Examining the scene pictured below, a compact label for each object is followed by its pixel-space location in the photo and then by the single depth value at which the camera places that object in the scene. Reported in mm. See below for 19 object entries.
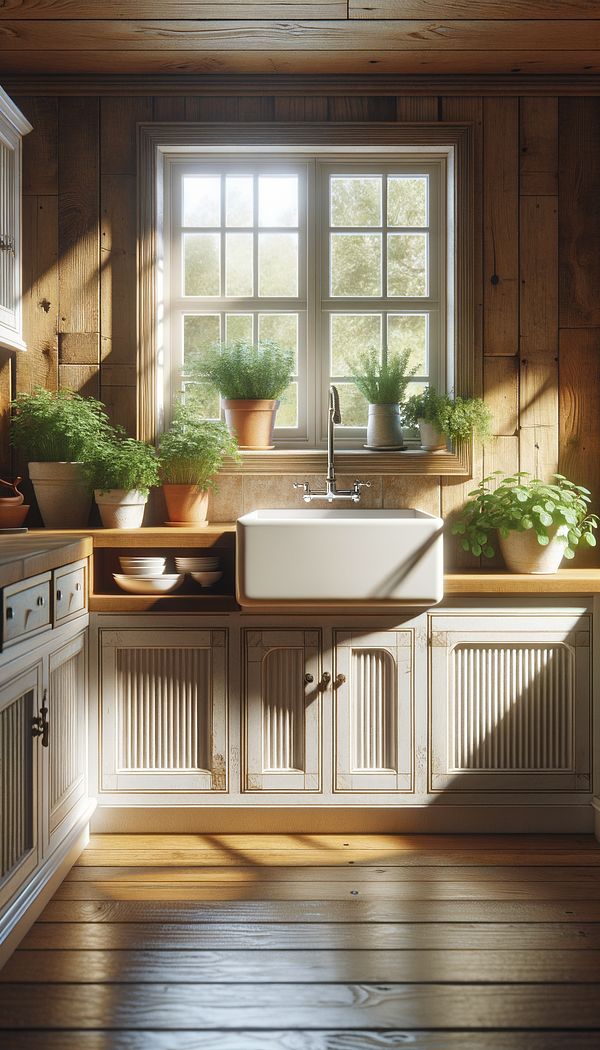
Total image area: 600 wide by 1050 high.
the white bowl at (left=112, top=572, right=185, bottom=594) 2684
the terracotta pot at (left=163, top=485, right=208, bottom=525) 2924
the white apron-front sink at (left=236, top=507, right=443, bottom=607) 2410
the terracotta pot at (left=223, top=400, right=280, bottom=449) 3098
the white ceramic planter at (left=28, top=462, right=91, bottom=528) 2900
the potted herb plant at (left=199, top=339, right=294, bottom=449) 3090
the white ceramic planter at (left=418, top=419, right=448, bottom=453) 3072
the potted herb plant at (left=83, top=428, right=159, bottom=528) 2814
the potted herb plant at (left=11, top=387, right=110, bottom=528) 2869
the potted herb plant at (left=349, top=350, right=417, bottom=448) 3102
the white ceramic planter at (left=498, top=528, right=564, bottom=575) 2773
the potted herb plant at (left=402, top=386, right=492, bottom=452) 3006
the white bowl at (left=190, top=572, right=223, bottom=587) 2732
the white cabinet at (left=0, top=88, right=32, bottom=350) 2793
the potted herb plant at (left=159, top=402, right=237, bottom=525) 2898
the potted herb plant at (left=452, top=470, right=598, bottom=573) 2740
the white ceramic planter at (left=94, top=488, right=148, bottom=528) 2844
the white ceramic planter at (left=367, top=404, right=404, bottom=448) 3102
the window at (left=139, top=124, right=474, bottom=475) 3225
